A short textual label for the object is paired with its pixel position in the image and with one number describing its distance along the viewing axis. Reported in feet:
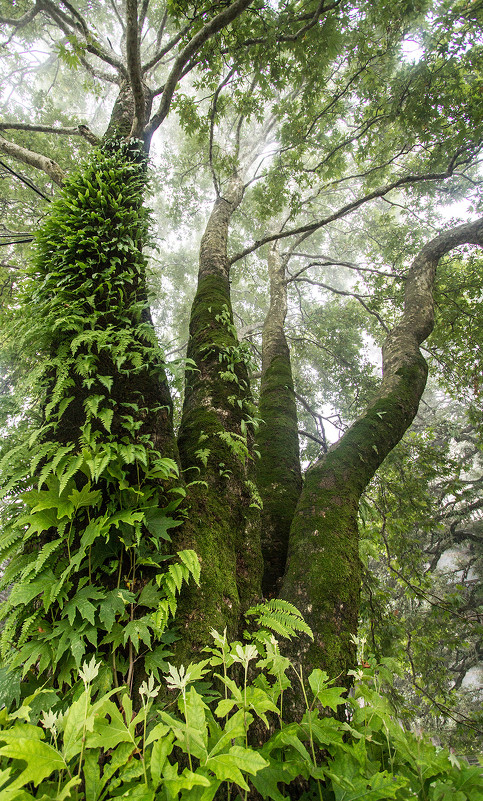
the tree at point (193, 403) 5.85
